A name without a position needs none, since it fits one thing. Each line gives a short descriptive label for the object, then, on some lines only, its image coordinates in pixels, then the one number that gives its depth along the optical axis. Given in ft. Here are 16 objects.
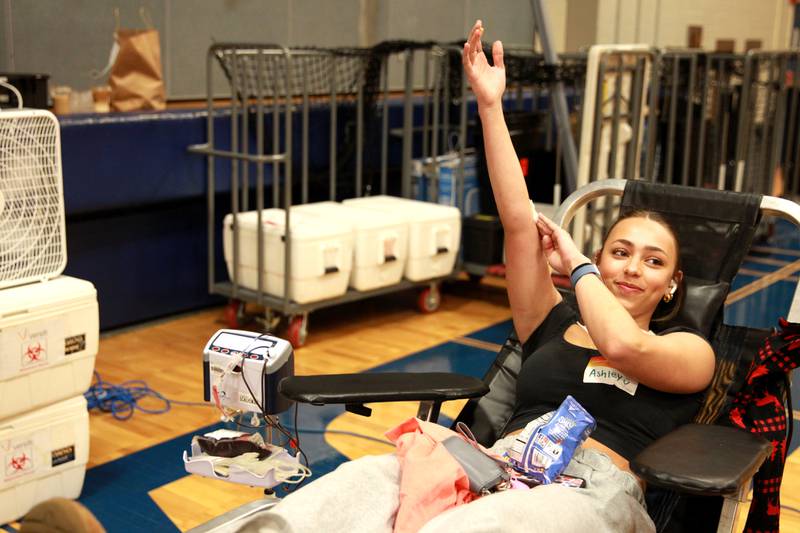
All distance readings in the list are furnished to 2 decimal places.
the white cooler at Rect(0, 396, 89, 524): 8.82
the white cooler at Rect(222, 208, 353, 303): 14.07
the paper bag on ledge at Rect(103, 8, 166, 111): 14.40
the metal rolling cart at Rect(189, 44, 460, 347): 14.21
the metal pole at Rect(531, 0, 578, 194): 16.17
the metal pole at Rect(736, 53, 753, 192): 20.01
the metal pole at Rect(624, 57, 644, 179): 16.07
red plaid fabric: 6.77
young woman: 6.14
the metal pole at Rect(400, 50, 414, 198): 16.06
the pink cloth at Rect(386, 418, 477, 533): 5.88
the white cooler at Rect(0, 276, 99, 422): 8.61
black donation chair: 5.52
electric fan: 8.82
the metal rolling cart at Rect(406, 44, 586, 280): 16.20
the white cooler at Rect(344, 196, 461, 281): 15.64
